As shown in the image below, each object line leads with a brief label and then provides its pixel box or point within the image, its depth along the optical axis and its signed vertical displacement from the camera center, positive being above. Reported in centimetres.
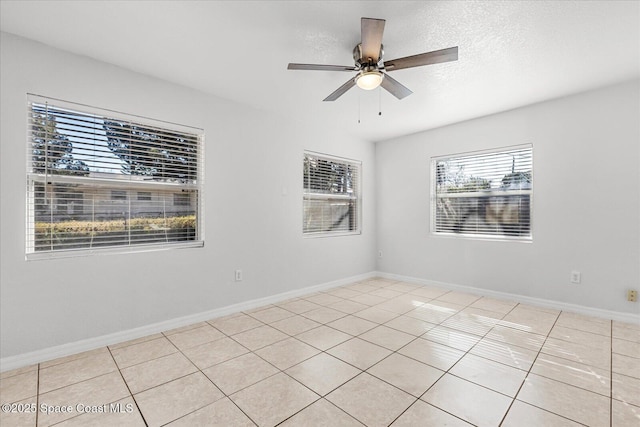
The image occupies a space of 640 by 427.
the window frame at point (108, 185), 226 +23
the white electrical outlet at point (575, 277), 328 -72
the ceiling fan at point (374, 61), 181 +104
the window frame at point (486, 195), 364 +23
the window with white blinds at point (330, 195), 427 +25
